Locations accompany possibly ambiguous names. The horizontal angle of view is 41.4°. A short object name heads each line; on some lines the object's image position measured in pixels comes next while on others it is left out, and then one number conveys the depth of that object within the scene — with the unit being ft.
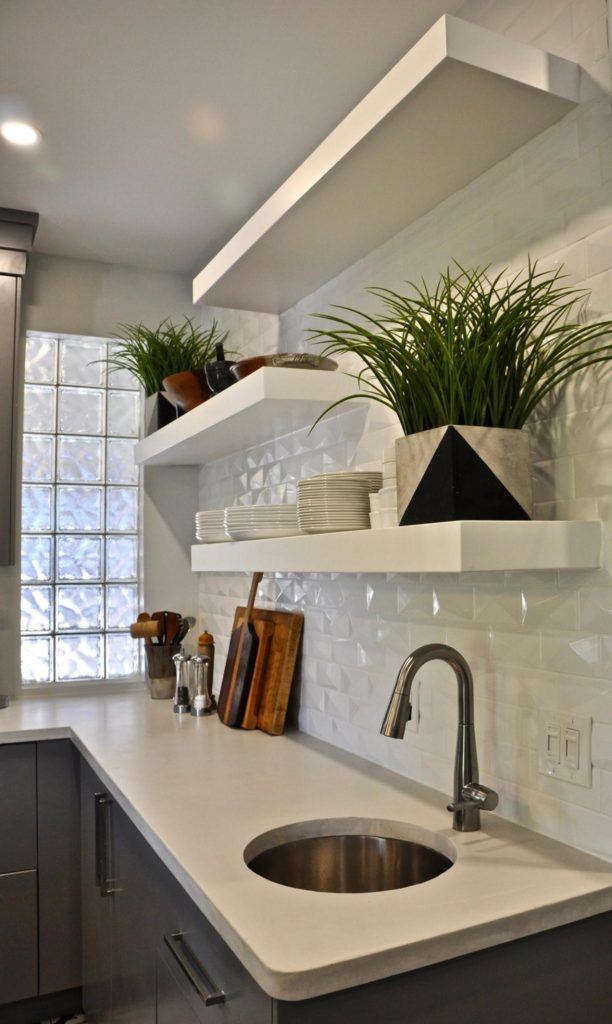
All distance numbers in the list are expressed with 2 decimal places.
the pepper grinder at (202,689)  9.06
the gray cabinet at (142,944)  4.19
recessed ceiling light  7.55
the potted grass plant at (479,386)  4.39
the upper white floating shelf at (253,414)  6.35
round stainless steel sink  5.16
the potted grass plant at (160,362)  9.91
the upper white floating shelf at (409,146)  4.28
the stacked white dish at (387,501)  5.19
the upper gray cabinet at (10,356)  9.67
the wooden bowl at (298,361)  6.53
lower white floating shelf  4.13
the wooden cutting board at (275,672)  8.02
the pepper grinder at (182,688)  9.19
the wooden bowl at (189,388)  8.72
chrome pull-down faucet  4.88
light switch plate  4.52
